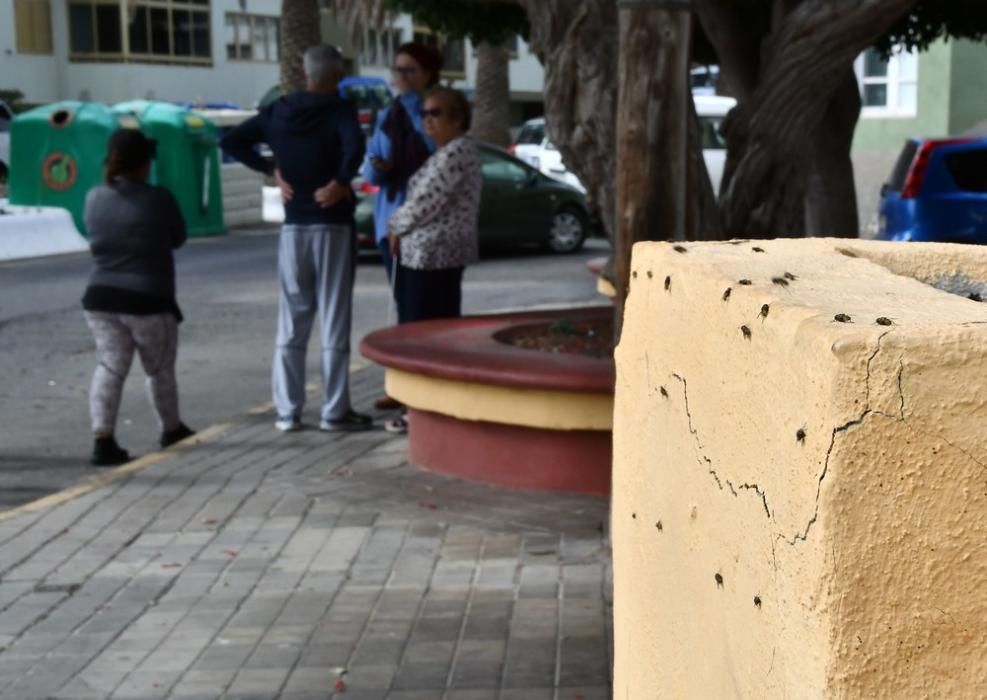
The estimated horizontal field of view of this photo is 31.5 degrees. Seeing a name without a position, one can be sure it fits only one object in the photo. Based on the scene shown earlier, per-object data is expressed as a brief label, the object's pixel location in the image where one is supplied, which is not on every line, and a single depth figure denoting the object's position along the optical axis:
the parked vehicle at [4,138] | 25.70
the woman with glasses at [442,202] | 8.55
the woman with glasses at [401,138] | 9.00
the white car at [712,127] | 24.66
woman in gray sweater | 8.26
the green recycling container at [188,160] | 23.28
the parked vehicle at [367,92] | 45.50
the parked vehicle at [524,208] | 21.02
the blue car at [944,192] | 15.78
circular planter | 6.95
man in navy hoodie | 8.75
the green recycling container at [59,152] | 23.09
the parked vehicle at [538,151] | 26.56
